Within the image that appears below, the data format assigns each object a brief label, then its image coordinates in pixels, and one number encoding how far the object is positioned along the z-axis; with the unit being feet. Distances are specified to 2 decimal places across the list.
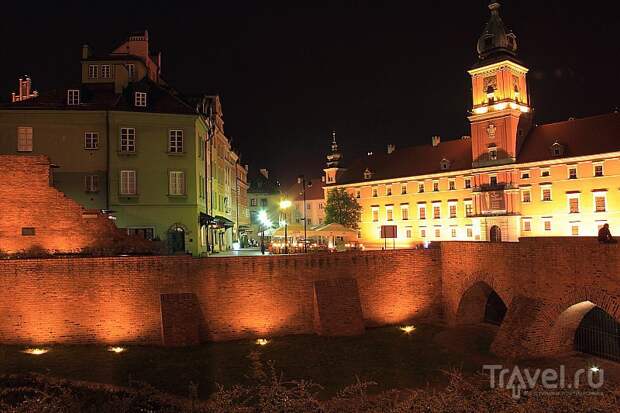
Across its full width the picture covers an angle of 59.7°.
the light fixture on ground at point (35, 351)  77.82
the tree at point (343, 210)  240.12
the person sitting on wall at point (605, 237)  65.51
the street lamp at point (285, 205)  124.57
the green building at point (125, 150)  108.78
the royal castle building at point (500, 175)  175.83
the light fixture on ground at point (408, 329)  92.94
